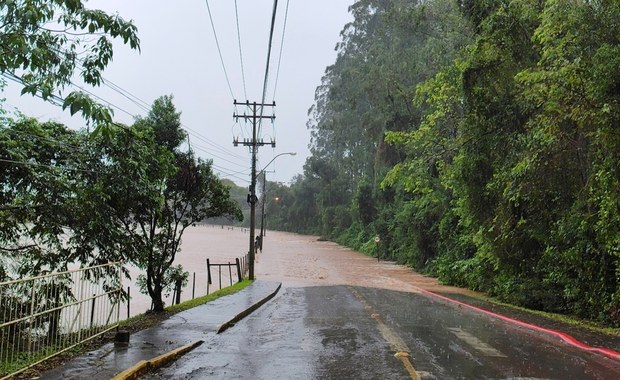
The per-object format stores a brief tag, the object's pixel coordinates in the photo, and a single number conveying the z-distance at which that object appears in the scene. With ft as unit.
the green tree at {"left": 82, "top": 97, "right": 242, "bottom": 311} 38.93
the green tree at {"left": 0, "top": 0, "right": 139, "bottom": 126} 16.61
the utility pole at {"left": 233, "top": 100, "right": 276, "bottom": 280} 91.35
